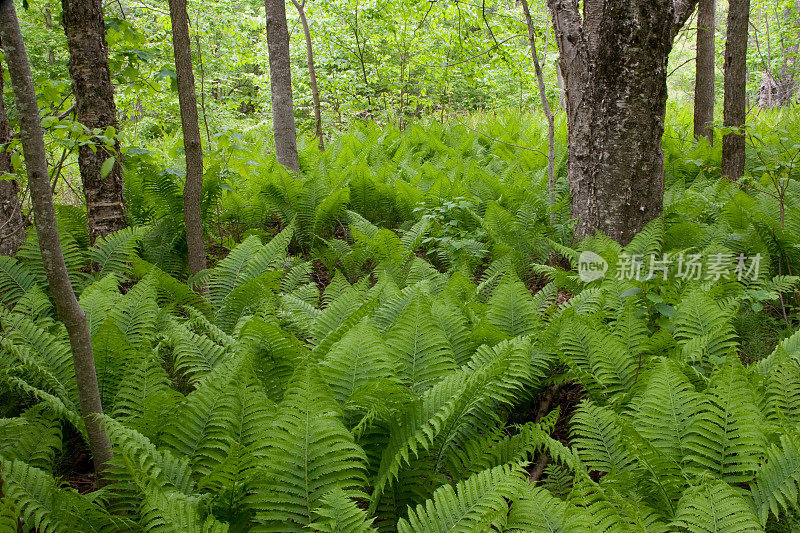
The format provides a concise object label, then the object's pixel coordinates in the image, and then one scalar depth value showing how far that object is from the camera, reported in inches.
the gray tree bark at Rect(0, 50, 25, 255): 154.5
